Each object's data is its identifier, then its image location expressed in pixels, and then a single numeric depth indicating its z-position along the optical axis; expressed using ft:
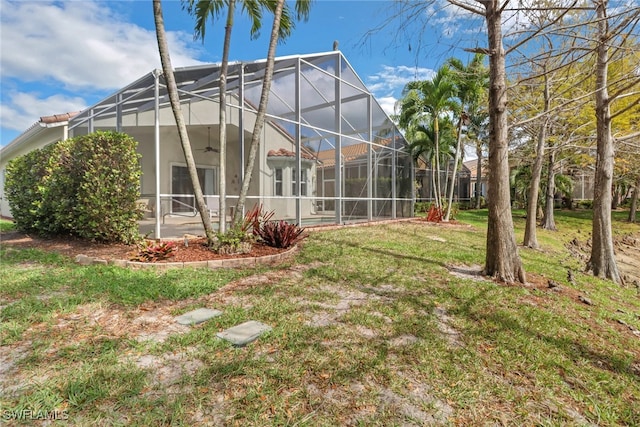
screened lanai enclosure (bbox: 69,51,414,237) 30.12
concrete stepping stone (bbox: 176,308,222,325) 10.20
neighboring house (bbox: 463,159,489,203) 87.84
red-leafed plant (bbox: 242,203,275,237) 21.41
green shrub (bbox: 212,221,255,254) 19.24
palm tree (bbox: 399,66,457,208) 44.45
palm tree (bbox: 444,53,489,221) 42.26
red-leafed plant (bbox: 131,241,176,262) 16.98
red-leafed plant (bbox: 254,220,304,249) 21.91
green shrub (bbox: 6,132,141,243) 18.85
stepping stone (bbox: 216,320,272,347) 8.82
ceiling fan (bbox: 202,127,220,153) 40.27
